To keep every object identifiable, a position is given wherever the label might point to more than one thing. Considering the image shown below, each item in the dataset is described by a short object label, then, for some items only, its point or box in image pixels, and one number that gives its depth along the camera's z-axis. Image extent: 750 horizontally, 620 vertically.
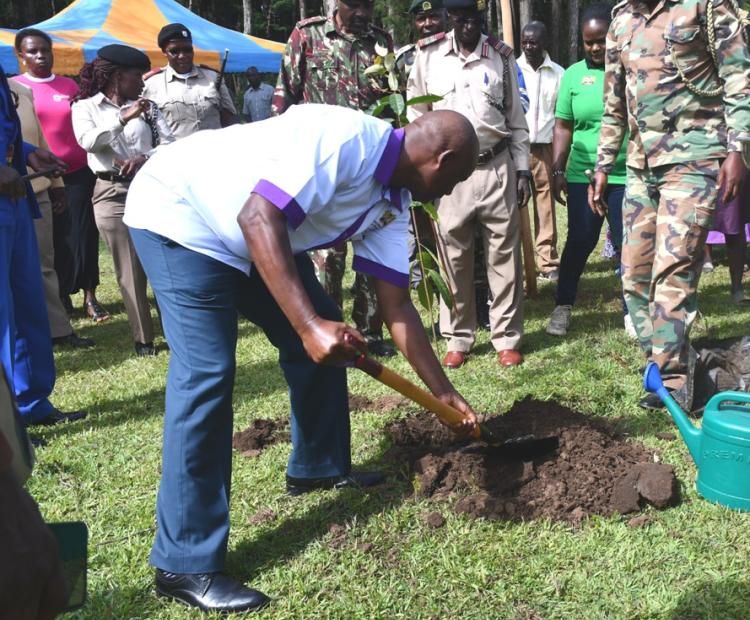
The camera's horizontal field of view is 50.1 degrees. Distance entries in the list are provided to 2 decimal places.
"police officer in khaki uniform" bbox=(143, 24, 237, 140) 6.73
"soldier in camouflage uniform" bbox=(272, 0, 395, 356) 5.29
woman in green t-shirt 5.94
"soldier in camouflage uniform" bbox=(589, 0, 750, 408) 3.90
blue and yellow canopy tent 11.04
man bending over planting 2.51
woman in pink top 6.79
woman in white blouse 5.68
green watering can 3.04
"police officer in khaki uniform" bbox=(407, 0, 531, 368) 5.14
